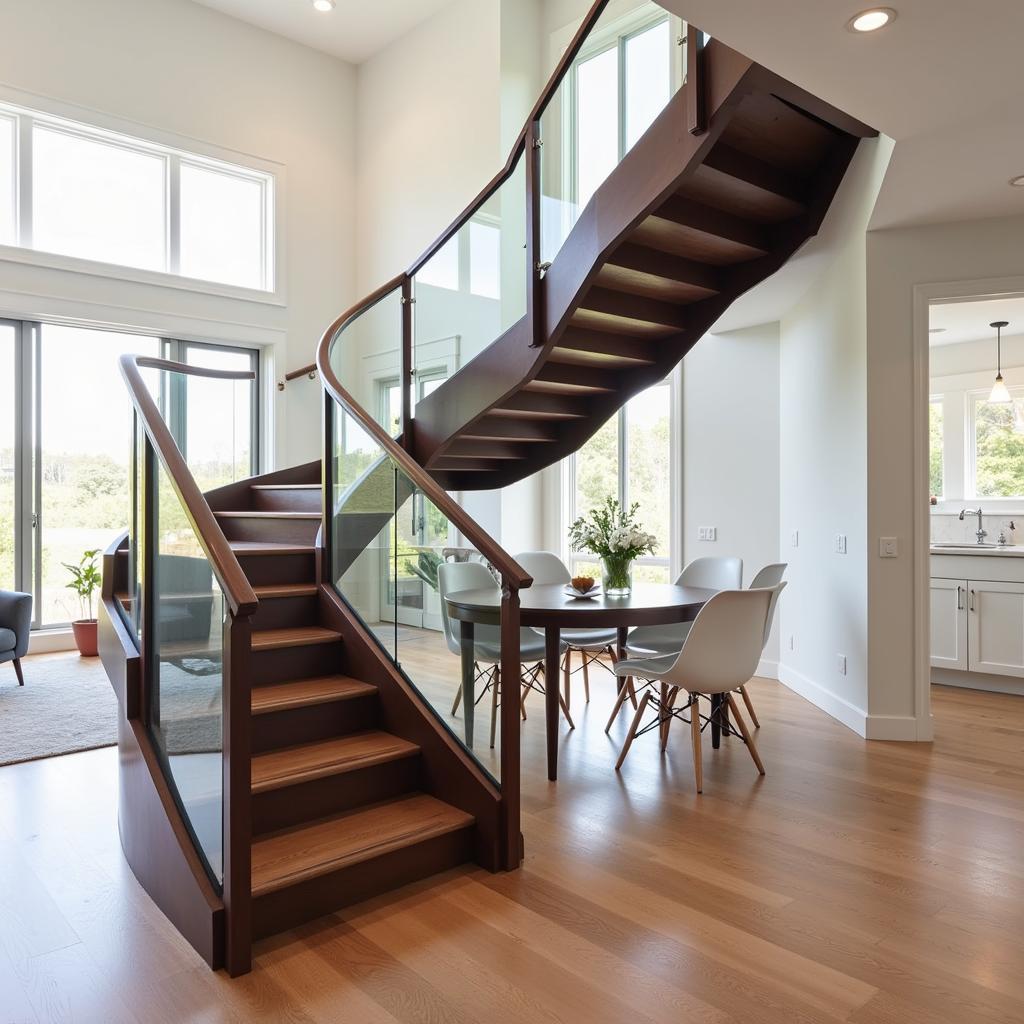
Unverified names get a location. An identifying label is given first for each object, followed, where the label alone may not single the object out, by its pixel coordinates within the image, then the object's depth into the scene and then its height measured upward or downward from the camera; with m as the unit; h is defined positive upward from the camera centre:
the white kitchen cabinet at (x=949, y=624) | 5.32 -0.75
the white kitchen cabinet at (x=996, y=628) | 5.09 -0.75
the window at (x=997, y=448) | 6.21 +0.52
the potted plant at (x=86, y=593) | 6.48 -0.65
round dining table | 3.29 -0.42
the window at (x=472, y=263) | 4.70 +1.56
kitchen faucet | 6.14 -0.12
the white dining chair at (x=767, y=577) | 4.30 -0.34
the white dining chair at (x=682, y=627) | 4.45 -0.66
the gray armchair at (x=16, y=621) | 5.15 -0.68
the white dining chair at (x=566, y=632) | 4.53 -0.70
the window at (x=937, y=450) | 6.59 +0.53
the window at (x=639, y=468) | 6.61 +0.41
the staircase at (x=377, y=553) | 2.33 -0.14
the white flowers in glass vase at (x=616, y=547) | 4.09 -0.16
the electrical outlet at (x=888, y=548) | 4.16 -0.18
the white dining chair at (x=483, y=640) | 2.78 -0.47
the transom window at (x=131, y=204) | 6.63 +2.88
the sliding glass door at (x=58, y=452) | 6.71 +0.57
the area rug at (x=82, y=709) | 2.30 -1.16
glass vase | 4.10 -0.30
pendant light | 5.77 +0.88
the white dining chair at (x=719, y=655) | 3.38 -0.61
